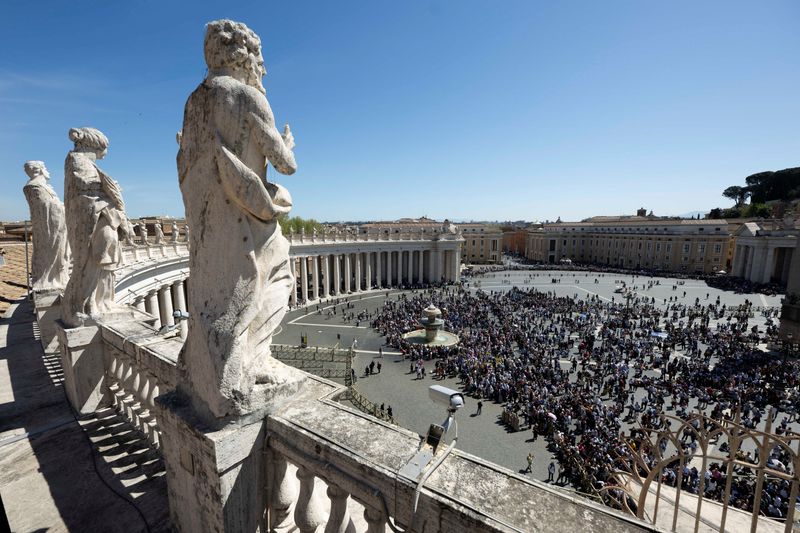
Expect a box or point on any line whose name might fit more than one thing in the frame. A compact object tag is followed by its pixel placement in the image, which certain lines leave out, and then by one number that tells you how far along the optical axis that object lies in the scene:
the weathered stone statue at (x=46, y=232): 8.83
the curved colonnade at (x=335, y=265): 18.30
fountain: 29.69
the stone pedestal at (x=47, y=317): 8.34
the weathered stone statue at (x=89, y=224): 5.85
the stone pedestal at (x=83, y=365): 5.85
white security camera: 2.64
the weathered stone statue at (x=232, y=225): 3.18
